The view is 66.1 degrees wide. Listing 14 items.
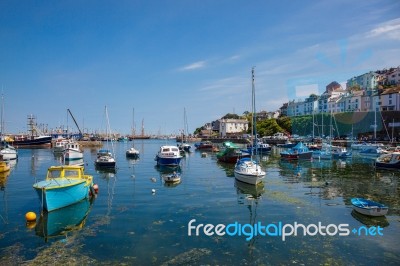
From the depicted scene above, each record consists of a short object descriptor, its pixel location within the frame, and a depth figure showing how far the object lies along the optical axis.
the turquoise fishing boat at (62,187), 22.30
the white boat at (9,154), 63.51
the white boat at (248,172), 33.12
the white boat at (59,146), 90.38
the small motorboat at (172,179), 36.44
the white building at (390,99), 113.12
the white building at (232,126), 180.77
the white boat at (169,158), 52.97
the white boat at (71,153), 62.39
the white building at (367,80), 144.79
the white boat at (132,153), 74.50
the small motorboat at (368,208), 21.42
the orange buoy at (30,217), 20.73
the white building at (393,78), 133.38
